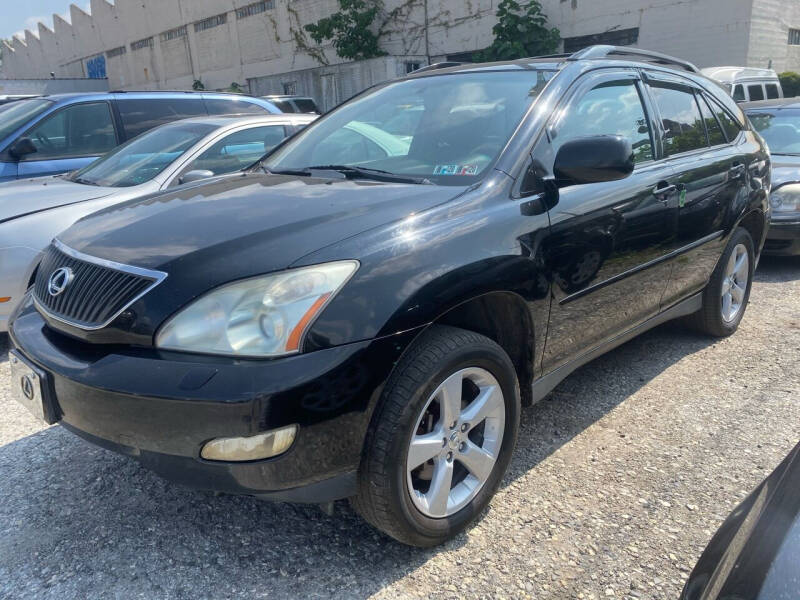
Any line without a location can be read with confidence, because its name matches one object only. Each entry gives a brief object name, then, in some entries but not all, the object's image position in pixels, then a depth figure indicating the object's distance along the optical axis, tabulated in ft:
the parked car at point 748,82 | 38.42
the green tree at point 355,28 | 72.79
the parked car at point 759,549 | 3.74
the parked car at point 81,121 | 19.24
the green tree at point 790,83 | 50.31
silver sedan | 12.83
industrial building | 50.55
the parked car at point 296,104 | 33.91
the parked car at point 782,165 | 19.44
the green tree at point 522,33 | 57.26
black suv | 6.24
